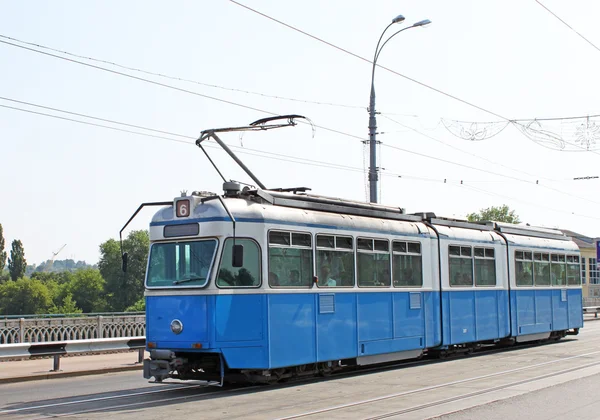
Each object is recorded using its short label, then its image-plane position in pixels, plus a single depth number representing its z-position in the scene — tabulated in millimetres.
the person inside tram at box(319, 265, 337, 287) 14781
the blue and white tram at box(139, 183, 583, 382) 13133
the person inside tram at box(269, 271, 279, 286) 13680
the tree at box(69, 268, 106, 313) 131500
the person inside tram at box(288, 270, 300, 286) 14094
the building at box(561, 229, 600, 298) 83138
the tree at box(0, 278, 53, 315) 134000
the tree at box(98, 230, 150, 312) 94812
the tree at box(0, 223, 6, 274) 153125
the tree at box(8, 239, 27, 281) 161375
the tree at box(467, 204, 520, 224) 105000
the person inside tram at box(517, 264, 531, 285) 22344
